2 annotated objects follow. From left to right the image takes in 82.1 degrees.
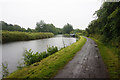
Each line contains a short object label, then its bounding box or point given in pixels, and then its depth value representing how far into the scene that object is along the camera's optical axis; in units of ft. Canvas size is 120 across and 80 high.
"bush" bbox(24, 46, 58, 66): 16.69
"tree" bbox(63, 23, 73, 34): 249.34
